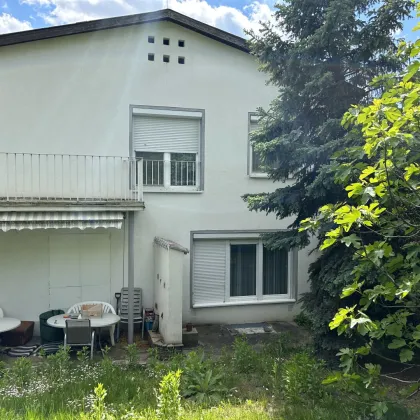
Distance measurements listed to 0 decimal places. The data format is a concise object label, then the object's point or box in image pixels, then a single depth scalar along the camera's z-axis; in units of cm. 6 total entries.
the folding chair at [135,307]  1101
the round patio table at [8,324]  909
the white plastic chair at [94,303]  1051
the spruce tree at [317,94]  746
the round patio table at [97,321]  916
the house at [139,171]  1050
